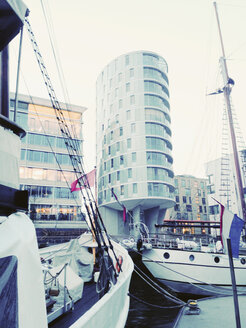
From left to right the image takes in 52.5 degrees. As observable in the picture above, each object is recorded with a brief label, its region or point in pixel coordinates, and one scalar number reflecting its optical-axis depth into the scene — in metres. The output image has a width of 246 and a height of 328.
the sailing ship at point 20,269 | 2.02
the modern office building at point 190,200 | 69.75
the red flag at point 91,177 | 12.21
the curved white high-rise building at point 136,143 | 42.25
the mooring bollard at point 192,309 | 7.90
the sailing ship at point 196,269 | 16.03
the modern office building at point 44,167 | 38.50
